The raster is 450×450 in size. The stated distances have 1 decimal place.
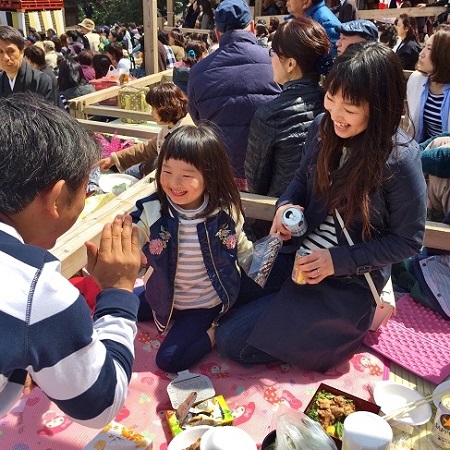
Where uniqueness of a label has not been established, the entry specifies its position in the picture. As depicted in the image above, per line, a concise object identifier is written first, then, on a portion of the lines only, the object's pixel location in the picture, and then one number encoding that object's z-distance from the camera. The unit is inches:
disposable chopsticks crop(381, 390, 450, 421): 72.3
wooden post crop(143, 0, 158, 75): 257.9
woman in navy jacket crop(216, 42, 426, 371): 69.8
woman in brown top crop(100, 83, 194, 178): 141.4
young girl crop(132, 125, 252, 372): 81.2
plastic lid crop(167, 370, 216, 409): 77.1
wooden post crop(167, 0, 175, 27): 595.5
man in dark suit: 175.0
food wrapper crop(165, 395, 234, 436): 72.6
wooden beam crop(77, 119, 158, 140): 181.8
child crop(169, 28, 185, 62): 362.9
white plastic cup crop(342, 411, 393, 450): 59.4
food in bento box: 69.7
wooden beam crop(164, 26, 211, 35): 465.2
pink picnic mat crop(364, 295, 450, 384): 86.0
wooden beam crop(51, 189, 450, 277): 81.2
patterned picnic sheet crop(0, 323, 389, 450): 71.7
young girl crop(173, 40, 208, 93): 213.3
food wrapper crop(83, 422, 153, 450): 64.7
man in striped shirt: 38.4
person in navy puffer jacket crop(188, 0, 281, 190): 112.7
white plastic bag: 60.7
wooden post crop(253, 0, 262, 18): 473.9
